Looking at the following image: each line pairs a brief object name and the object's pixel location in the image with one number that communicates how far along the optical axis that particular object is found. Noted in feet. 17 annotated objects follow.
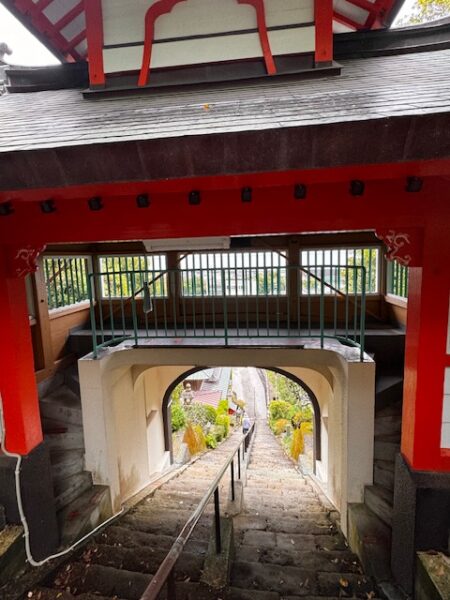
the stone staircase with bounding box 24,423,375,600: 8.00
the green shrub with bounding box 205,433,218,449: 34.96
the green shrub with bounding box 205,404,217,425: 41.11
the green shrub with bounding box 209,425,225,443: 38.35
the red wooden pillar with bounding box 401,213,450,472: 6.73
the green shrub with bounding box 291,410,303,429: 39.65
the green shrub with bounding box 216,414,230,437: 40.16
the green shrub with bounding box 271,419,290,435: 43.34
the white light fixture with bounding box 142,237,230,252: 13.03
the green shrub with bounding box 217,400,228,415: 43.50
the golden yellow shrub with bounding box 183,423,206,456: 30.77
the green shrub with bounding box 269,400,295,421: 45.52
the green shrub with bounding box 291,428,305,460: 29.65
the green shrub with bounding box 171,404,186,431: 35.17
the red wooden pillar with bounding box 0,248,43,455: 8.09
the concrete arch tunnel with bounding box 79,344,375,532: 11.00
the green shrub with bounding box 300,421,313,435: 33.14
